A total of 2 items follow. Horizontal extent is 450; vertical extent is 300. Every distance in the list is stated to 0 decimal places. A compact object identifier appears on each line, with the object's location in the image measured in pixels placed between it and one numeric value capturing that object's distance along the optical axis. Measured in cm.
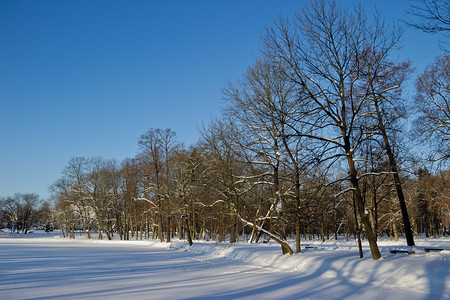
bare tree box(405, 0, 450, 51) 883
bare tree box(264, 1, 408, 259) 1168
